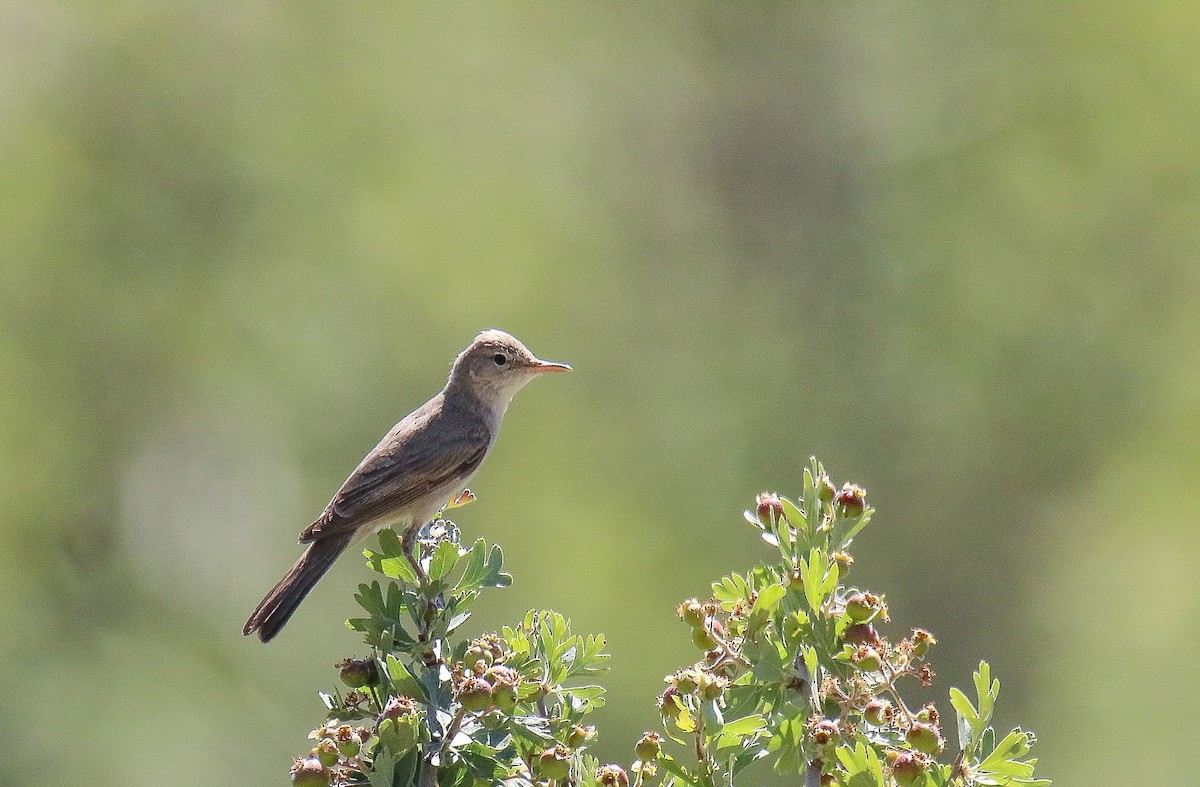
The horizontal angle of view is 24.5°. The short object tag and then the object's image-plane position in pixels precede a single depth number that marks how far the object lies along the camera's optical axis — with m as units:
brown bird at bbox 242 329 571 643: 10.21
